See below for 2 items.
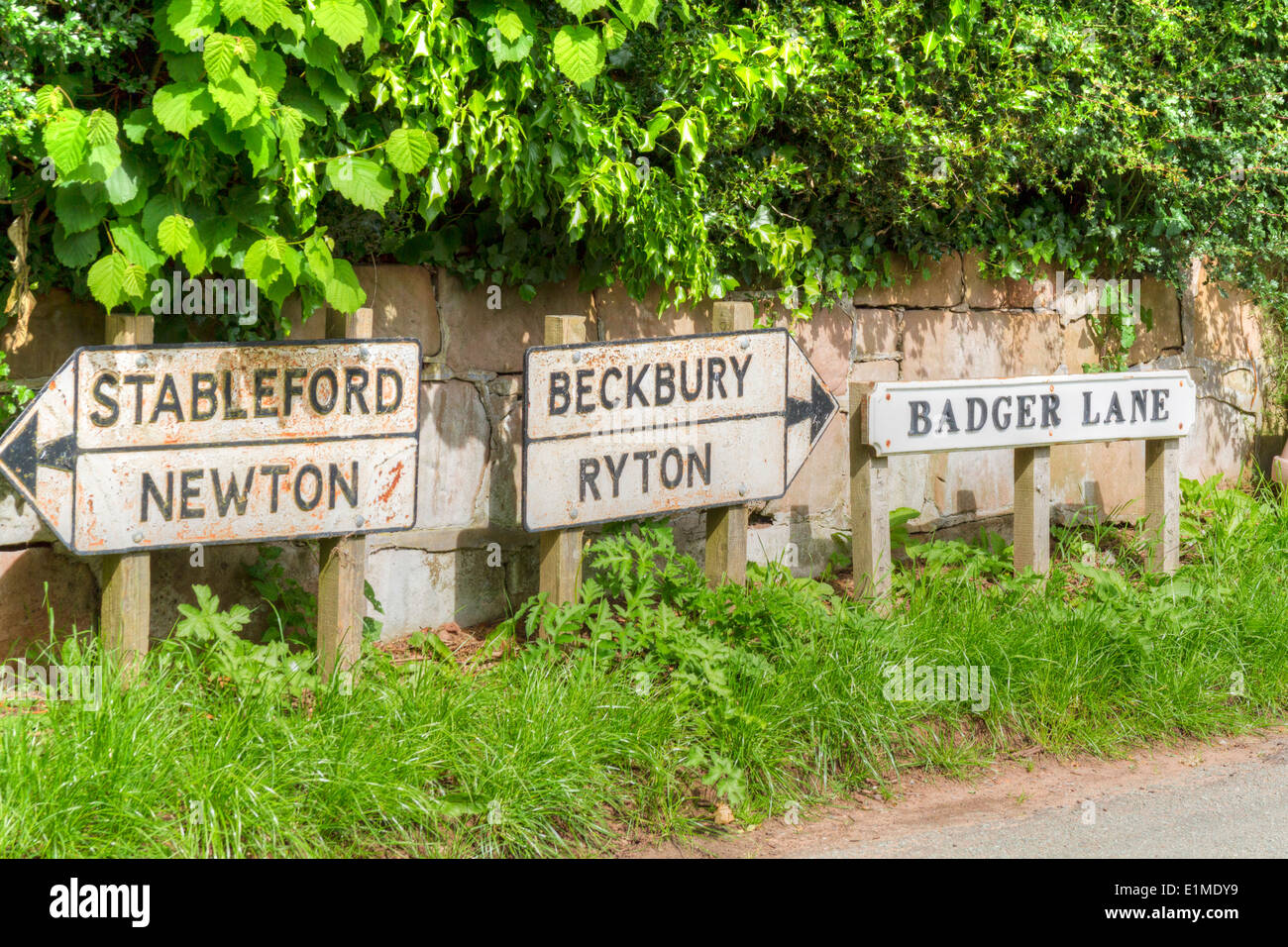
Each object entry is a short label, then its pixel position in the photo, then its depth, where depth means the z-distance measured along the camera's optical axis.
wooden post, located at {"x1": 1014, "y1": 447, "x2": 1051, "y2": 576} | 5.10
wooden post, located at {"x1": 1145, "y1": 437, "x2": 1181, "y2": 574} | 5.48
